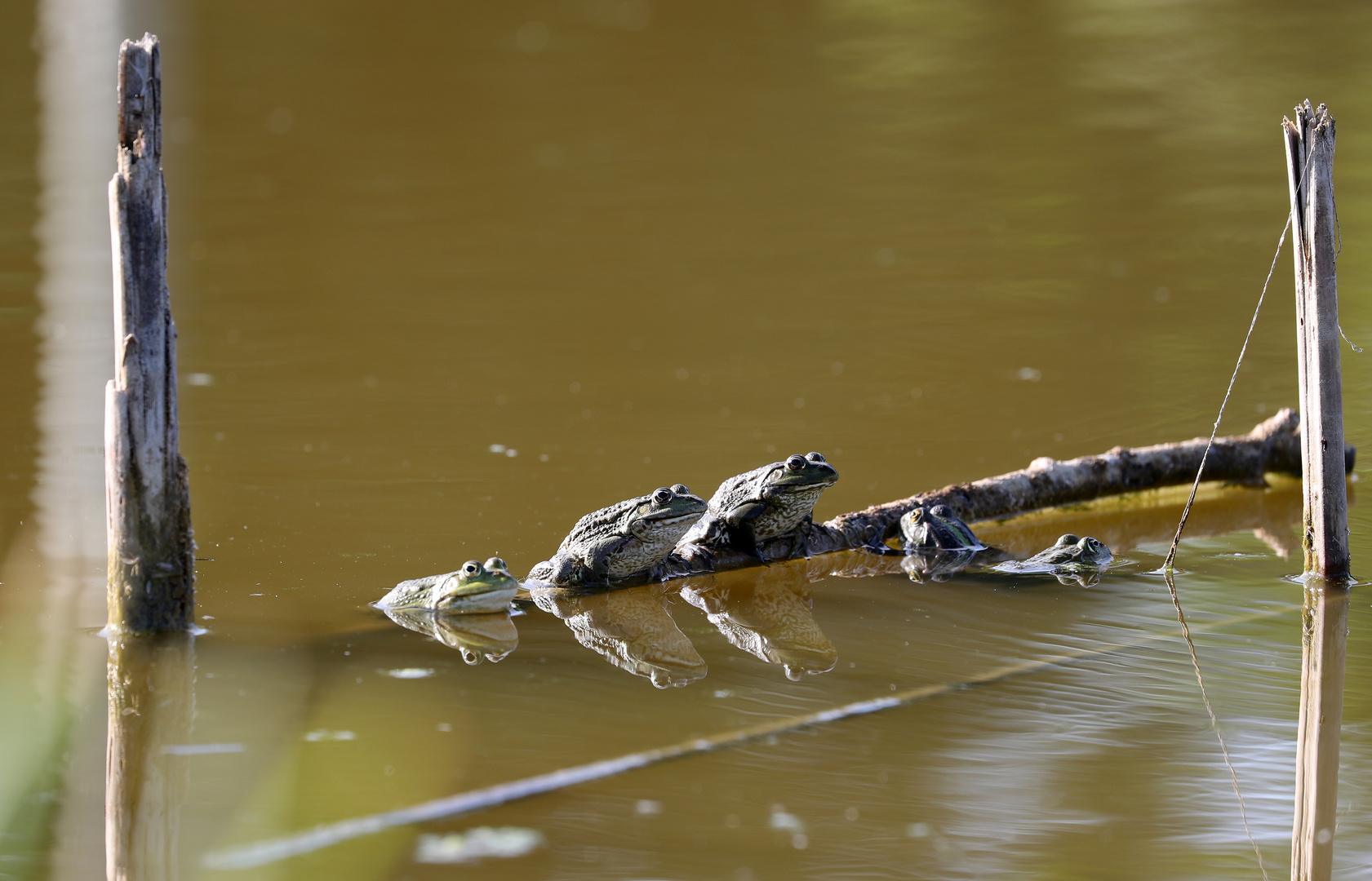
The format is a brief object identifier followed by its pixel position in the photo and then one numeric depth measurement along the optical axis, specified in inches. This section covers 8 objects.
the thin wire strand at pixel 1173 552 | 417.2
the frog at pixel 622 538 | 422.3
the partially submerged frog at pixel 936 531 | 473.7
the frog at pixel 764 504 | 444.1
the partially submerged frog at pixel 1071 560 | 451.5
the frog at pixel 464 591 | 400.8
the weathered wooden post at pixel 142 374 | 348.2
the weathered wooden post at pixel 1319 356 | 393.4
